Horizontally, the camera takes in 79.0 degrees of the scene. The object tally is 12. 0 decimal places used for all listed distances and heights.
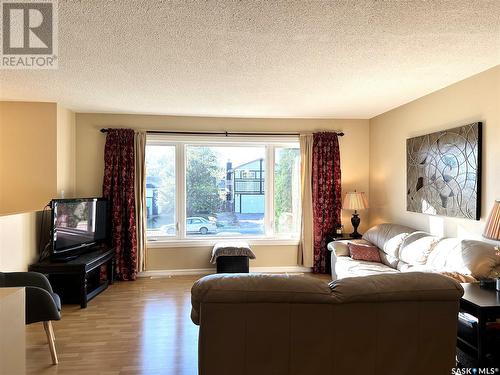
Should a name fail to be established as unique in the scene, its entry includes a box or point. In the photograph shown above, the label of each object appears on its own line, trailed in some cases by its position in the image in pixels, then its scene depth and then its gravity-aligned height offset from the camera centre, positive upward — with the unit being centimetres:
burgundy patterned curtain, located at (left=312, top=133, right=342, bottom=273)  499 -3
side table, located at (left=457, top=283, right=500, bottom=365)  196 -84
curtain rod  479 +94
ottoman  447 -101
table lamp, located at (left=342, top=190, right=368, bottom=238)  470 -23
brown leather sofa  157 -71
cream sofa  252 -67
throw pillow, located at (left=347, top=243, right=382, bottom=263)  390 -83
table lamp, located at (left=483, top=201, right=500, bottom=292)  222 -28
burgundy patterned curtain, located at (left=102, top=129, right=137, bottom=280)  463 -5
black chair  242 -95
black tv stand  357 -105
